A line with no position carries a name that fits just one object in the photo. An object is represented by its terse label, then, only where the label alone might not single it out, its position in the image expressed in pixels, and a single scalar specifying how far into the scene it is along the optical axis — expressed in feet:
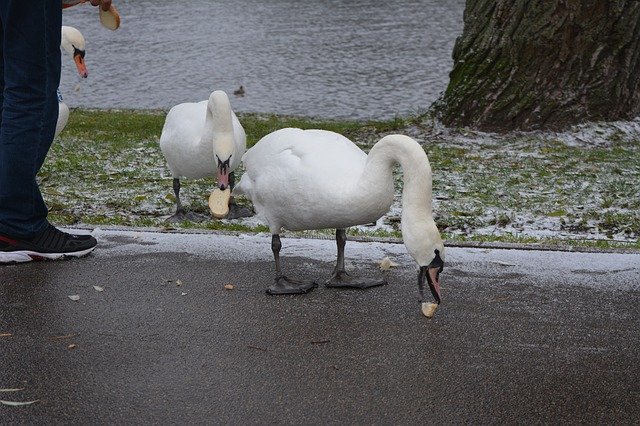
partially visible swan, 52.29
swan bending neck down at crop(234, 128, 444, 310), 23.66
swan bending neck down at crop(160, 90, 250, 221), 38.13
